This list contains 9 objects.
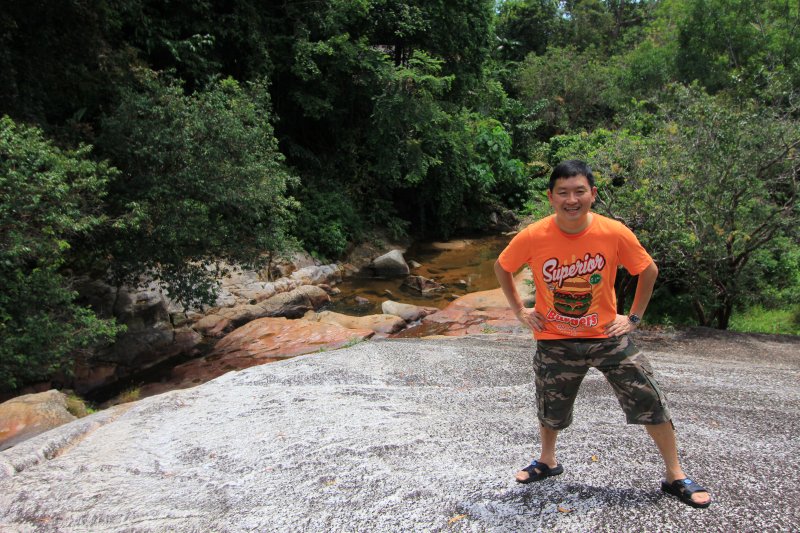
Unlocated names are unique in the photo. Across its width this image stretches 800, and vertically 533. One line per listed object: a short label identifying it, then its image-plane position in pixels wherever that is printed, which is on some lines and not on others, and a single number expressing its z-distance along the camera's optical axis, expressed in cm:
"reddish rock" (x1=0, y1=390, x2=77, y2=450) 524
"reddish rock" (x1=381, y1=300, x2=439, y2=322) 1155
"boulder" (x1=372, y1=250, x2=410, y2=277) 1620
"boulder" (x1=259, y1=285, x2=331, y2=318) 1220
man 253
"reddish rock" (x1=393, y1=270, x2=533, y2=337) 1001
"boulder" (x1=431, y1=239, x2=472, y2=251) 2012
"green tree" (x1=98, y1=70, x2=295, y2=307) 870
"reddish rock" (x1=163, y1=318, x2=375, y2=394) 895
